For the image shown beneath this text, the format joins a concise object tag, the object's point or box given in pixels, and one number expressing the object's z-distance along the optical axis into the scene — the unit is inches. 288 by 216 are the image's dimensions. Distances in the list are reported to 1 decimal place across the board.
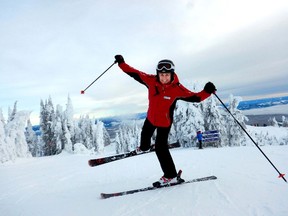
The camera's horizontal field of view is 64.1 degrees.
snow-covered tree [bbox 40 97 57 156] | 1605.6
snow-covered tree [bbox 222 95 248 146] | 1206.9
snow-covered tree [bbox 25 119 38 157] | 1918.1
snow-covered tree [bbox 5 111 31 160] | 883.2
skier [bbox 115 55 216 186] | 173.6
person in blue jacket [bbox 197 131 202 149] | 630.7
